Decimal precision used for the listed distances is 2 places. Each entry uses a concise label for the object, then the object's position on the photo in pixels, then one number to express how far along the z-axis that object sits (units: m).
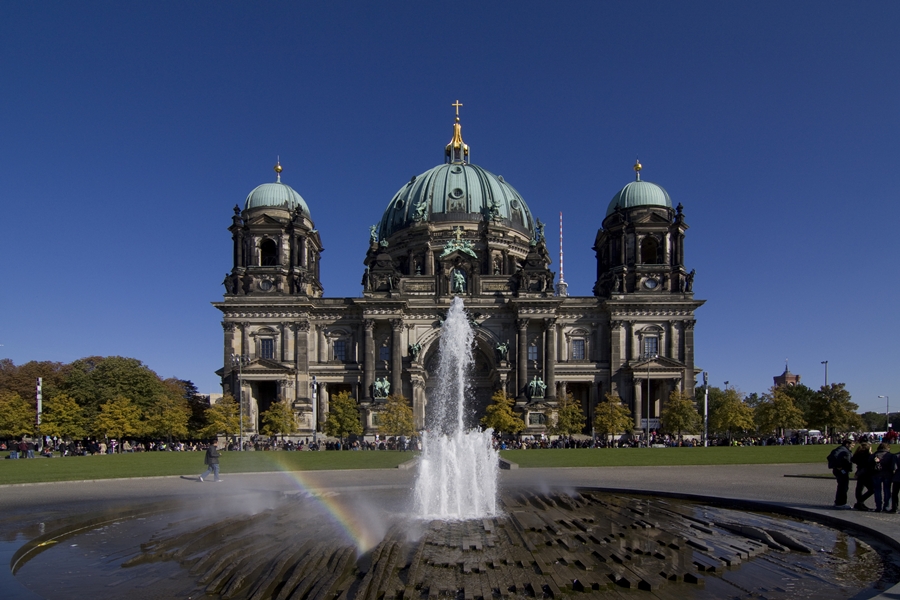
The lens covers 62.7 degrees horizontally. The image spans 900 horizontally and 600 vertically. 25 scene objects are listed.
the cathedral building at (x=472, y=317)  73.81
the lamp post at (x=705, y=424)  67.44
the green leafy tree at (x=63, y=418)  66.50
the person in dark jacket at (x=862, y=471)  17.67
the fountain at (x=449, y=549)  11.18
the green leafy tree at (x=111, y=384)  77.94
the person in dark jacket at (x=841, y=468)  17.73
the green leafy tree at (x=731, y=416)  67.19
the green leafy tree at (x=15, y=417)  69.69
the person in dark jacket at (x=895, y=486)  17.08
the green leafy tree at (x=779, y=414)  68.81
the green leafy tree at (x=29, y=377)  88.69
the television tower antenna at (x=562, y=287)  111.44
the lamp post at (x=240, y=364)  65.65
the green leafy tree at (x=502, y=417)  66.62
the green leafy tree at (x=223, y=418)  65.69
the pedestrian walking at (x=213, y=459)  27.88
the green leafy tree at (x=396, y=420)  65.44
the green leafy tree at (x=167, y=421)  68.56
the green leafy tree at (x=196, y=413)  75.38
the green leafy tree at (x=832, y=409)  72.62
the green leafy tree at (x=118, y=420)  65.88
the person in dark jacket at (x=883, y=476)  17.24
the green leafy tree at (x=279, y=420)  67.56
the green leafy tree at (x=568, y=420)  67.06
